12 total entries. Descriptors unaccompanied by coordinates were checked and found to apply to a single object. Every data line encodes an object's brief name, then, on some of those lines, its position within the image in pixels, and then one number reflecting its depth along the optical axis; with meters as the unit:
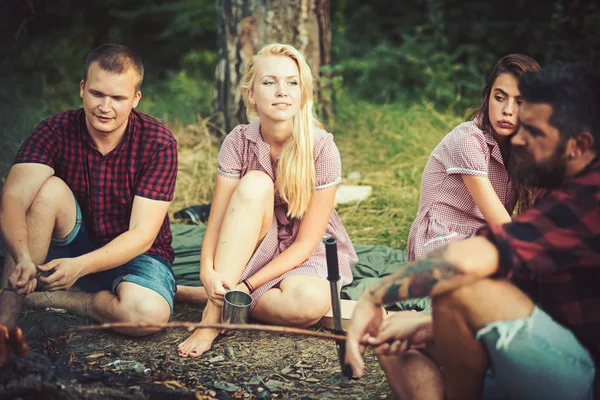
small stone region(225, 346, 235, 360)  2.88
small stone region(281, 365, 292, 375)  2.75
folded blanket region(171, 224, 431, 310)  3.38
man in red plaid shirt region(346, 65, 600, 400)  1.78
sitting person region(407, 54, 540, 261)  2.99
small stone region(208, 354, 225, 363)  2.84
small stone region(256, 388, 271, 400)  2.51
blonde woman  2.99
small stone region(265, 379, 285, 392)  2.59
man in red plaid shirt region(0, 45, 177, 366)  2.87
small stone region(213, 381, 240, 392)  2.57
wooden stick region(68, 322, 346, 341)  1.97
